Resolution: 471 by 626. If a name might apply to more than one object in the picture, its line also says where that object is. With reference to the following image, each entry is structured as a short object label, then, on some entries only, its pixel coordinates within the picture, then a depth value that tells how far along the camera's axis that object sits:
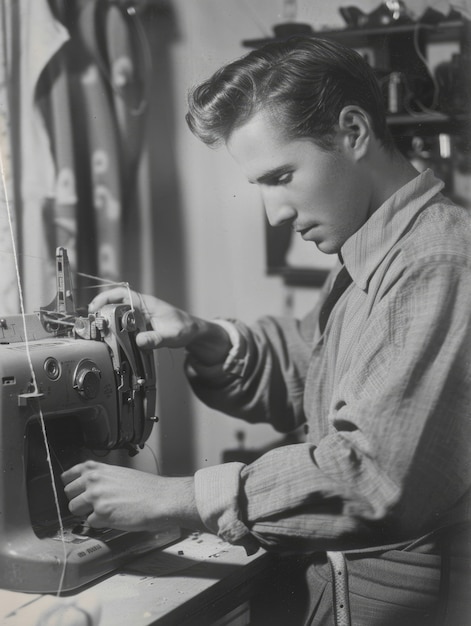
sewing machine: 1.05
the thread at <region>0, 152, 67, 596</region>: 1.05
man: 0.88
